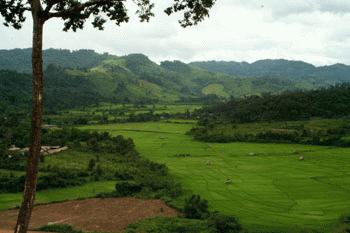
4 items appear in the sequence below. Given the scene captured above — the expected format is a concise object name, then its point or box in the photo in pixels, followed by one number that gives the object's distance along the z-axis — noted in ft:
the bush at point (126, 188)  211.82
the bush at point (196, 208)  171.32
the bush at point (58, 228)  143.99
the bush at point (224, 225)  146.72
